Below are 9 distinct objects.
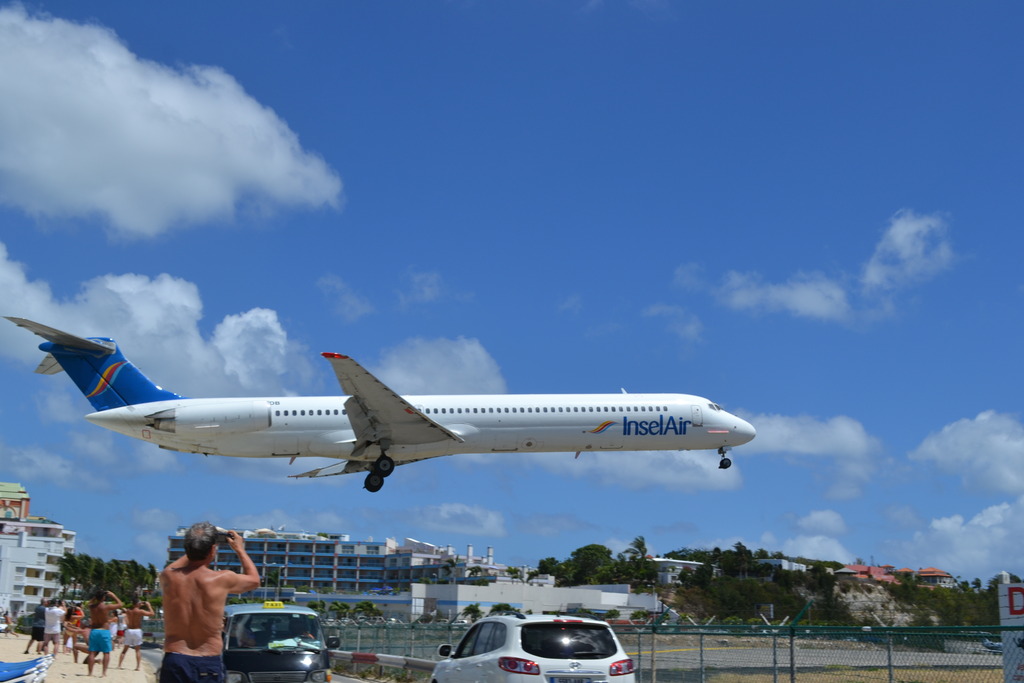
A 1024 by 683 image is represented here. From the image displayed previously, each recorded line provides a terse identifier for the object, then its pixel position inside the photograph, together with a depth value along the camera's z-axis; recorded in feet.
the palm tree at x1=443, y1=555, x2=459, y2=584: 407.03
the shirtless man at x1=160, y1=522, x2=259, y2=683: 23.22
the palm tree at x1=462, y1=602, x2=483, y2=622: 171.53
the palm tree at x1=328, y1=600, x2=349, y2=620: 225.97
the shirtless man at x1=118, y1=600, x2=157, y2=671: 77.16
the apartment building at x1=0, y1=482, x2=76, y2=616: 323.16
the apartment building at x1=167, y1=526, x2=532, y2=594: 447.83
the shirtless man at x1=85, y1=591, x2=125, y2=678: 63.98
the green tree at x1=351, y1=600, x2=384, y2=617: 233.27
